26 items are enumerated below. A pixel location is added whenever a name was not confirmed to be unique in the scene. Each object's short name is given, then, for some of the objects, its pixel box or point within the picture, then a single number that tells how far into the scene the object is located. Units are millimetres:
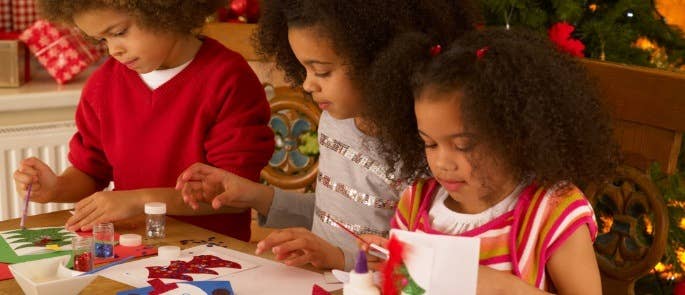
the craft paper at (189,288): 2289
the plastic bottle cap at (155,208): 2536
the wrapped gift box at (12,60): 3647
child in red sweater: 2694
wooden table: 2325
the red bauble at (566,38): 2919
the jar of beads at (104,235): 2459
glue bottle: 2058
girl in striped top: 2190
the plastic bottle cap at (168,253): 2438
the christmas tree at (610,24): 2957
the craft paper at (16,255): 2430
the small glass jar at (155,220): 2539
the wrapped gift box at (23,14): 3794
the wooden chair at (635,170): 2502
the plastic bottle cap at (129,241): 2494
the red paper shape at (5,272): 2361
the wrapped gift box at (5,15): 3789
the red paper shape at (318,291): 2290
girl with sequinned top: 2410
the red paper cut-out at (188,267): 2360
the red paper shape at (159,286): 2292
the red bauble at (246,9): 3606
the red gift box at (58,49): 3731
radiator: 3655
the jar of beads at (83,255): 2383
